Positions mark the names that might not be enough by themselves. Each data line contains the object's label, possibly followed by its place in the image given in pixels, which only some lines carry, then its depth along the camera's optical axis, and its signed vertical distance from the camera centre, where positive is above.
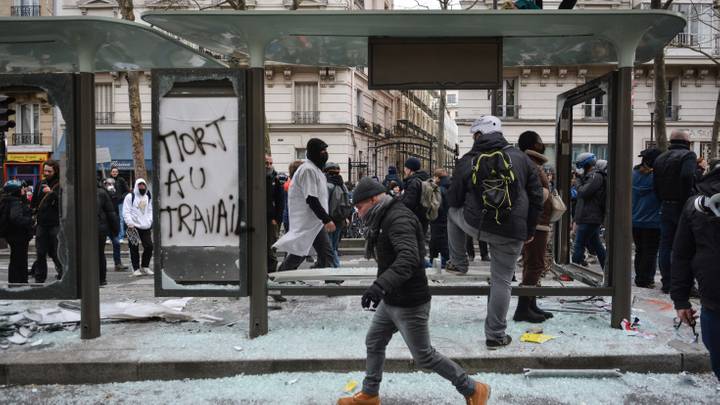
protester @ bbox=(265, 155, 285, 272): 8.14 -0.30
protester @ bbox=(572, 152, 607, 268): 8.46 -0.38
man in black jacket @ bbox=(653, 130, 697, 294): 7.18 +0.02
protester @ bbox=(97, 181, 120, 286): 9.20 -0.54
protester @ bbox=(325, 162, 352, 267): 8.66 -0.19
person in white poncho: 6.82 -0.22
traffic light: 9.77 +1.22
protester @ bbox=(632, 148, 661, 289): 8.10 -0.51
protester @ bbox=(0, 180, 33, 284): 8.33 -0.55
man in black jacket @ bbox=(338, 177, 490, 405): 3.75 -0.64
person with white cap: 5.05 -0.15
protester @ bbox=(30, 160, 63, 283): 8.21 -0.50
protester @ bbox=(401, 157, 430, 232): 8.62 -0.02
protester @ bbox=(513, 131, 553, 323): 6.08 -0.70
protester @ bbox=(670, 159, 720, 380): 3.23 -0.41
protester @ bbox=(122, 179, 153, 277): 10.12 -0.61
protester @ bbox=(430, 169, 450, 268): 10.12 -0.87
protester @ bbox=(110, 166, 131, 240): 13.66 +0.01
